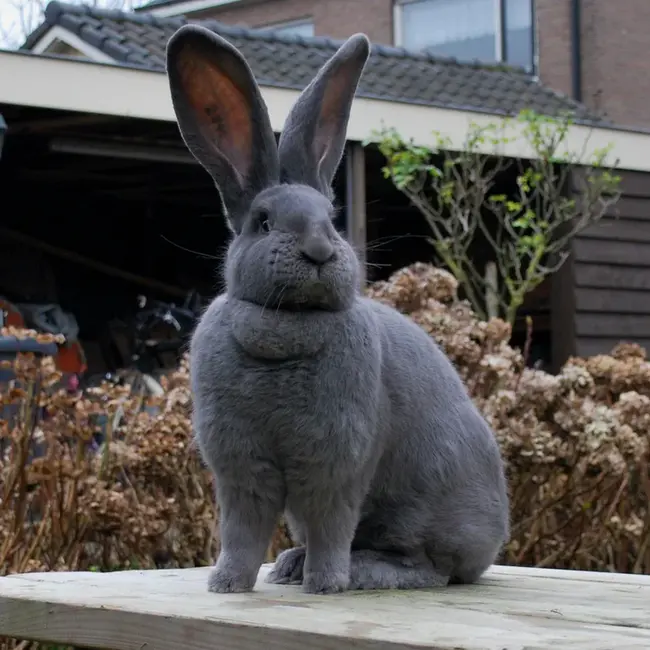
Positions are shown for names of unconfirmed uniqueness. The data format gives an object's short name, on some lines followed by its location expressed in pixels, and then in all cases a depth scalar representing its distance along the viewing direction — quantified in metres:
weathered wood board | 1.50
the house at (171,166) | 5.65
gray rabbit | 1.78
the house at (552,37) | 10.59
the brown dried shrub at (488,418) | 3.29
